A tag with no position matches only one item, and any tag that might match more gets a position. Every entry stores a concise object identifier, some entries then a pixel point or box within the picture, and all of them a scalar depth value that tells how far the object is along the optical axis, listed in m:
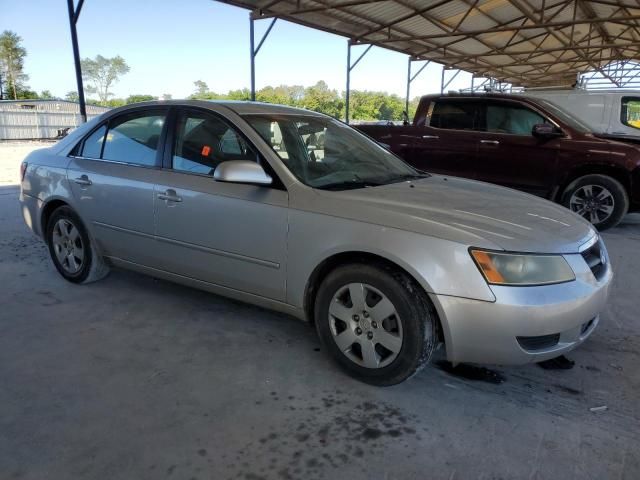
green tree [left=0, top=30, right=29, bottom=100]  59.59
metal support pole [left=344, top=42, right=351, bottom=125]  15.72
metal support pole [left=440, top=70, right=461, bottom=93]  24.09
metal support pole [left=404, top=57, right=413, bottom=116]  19.49
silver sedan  2.32
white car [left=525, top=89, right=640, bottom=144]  9.12
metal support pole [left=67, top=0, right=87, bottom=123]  9.60
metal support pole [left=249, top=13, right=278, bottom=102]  12.22
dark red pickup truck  6.27
